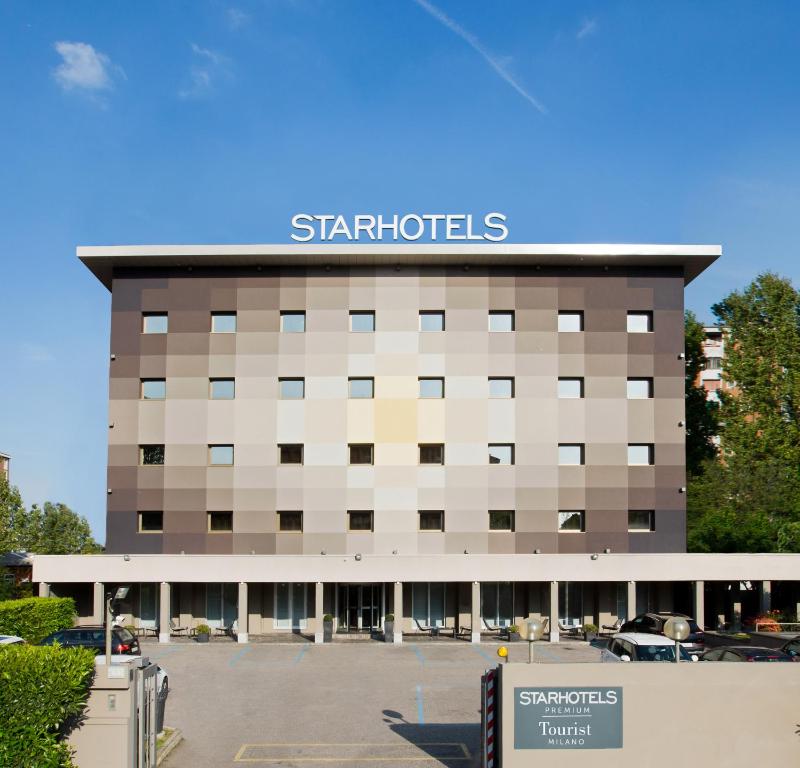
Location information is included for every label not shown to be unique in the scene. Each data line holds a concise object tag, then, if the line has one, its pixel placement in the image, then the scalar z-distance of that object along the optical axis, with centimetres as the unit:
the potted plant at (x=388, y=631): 4024
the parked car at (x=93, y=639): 2900
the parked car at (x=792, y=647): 2853
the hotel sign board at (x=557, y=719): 1694
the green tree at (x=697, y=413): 6675
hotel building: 4366
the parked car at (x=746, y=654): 2567
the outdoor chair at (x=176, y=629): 4203
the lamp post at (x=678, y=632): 1850
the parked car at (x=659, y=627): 3197
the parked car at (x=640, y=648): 2575
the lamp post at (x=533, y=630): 1800
